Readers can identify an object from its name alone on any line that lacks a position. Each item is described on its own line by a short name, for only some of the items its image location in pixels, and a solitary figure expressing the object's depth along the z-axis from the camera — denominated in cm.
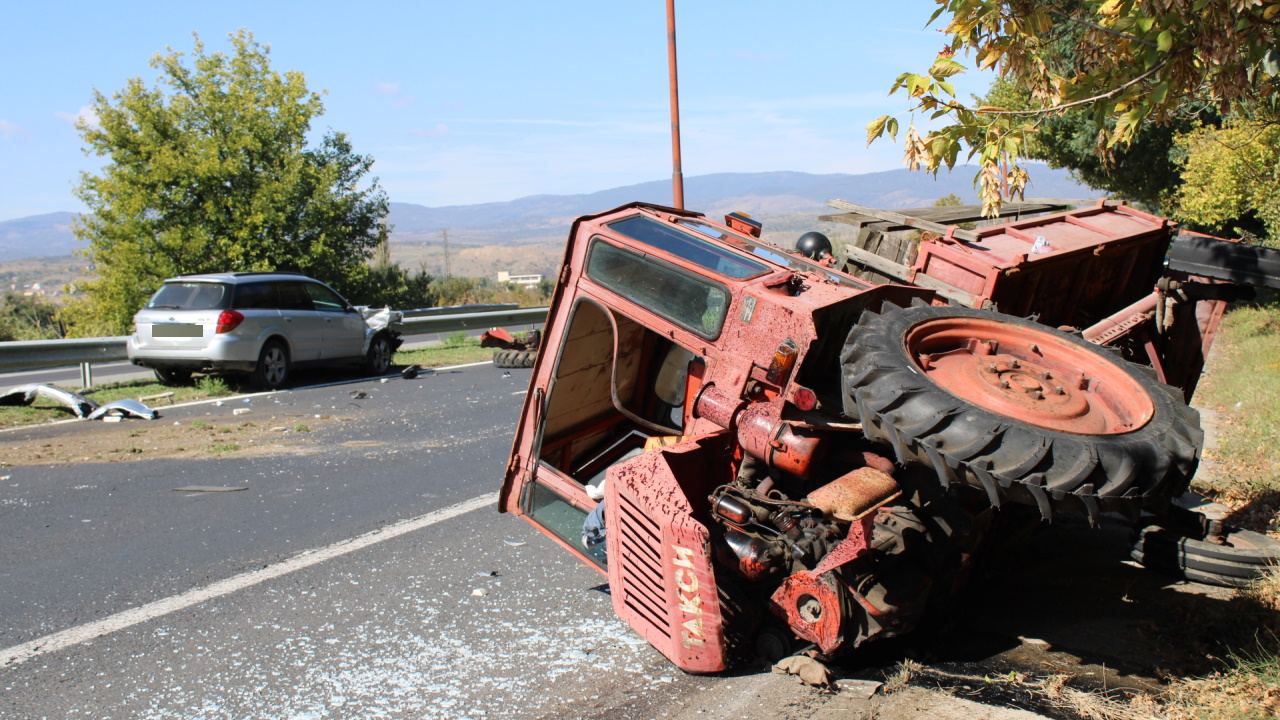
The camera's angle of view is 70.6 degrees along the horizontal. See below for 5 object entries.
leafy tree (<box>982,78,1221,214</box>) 2241
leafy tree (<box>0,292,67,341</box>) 2099
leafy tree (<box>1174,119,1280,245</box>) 1449
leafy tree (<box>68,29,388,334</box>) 2130
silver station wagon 1137
